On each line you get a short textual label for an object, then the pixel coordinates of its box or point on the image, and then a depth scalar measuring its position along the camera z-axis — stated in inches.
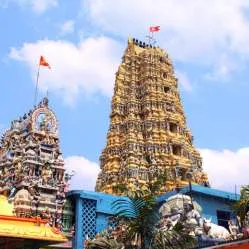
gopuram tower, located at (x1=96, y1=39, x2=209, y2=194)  1695.2
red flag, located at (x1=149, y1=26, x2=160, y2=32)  2114.3
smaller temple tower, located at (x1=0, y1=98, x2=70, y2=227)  1120.4
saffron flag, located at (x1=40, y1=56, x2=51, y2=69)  1387.3
